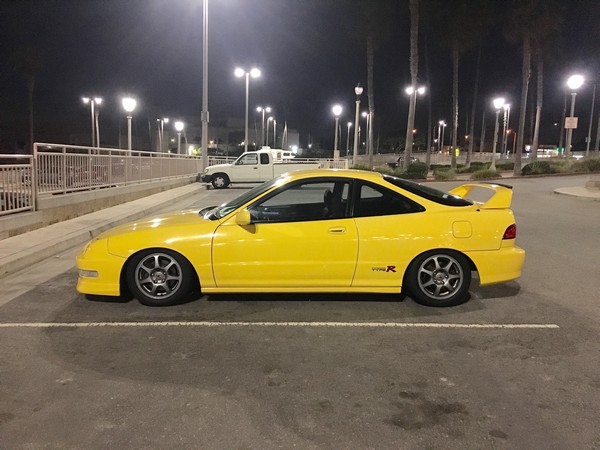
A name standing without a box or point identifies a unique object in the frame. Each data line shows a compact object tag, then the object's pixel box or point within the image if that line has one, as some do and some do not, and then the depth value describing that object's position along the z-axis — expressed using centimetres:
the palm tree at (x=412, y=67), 3066
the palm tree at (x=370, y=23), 3425
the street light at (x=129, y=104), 2451
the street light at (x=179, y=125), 4020
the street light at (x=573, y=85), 2716
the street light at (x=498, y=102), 3790
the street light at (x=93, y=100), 4344
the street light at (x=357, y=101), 3516
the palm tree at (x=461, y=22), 3512
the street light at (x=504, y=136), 5409
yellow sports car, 549
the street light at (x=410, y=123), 3209
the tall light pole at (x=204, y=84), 2267
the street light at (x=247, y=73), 3509
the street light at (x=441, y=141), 10531
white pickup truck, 2544
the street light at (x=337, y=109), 4150
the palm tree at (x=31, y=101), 5609
